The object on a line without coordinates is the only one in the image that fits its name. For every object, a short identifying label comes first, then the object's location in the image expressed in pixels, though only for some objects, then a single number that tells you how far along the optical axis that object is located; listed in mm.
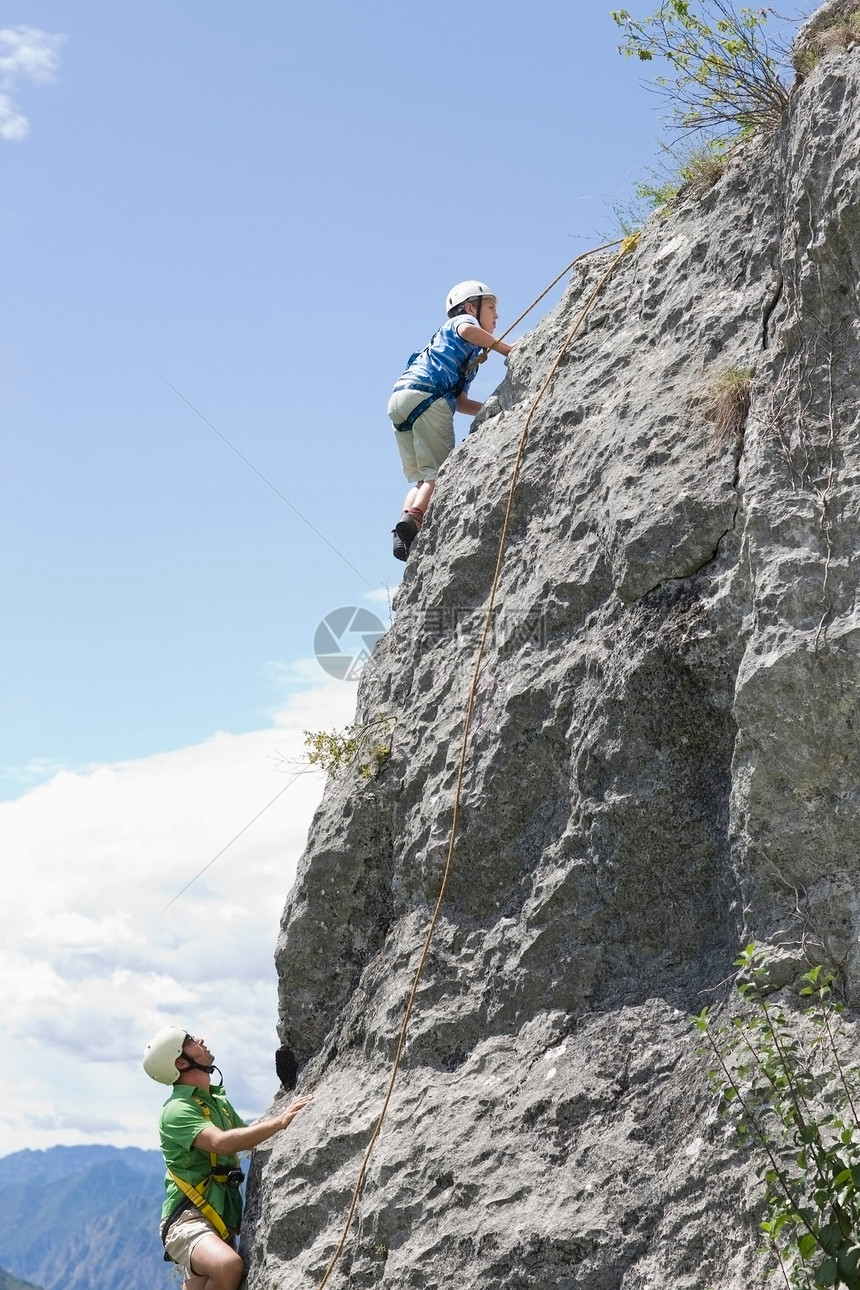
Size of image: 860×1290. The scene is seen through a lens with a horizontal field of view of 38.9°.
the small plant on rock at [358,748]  8023
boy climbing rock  9258
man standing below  7297
